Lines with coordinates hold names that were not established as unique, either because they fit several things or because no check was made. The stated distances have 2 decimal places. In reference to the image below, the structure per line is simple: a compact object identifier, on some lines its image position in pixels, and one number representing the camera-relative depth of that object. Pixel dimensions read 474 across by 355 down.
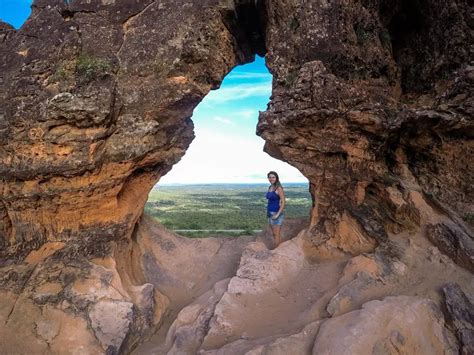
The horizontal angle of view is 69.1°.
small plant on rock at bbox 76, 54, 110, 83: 8.65
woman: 9.29
